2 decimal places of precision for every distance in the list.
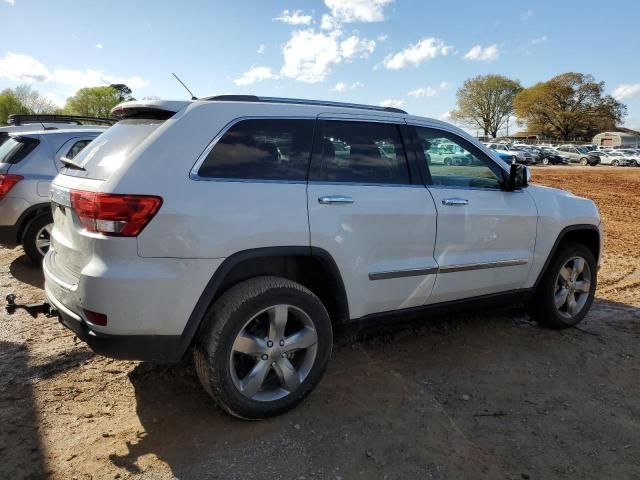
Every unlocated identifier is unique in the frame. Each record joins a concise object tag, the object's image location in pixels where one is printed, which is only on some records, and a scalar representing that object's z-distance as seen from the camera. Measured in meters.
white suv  2.64
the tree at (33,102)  74.69
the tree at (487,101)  95.88
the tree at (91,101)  74.94
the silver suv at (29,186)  5.99
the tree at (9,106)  69.44
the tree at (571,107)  85.56
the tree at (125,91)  85.75
